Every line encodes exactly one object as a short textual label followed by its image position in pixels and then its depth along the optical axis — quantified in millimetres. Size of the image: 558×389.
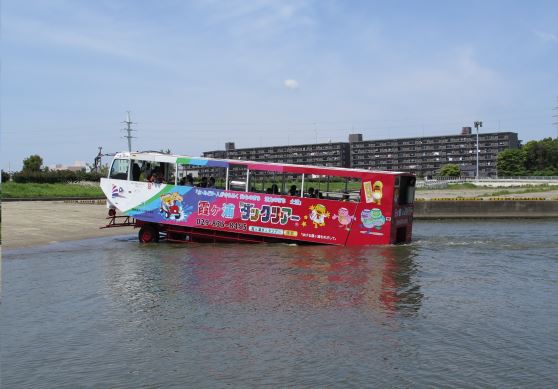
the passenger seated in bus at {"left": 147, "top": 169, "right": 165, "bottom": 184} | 23484
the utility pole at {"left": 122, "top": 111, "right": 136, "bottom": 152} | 64375
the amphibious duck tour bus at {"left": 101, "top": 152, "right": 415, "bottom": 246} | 21125
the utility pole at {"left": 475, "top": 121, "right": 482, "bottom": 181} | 100062
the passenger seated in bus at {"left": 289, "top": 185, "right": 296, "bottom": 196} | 22109
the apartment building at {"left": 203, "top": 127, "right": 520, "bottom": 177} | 149125
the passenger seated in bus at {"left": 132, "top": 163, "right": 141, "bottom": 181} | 23734
